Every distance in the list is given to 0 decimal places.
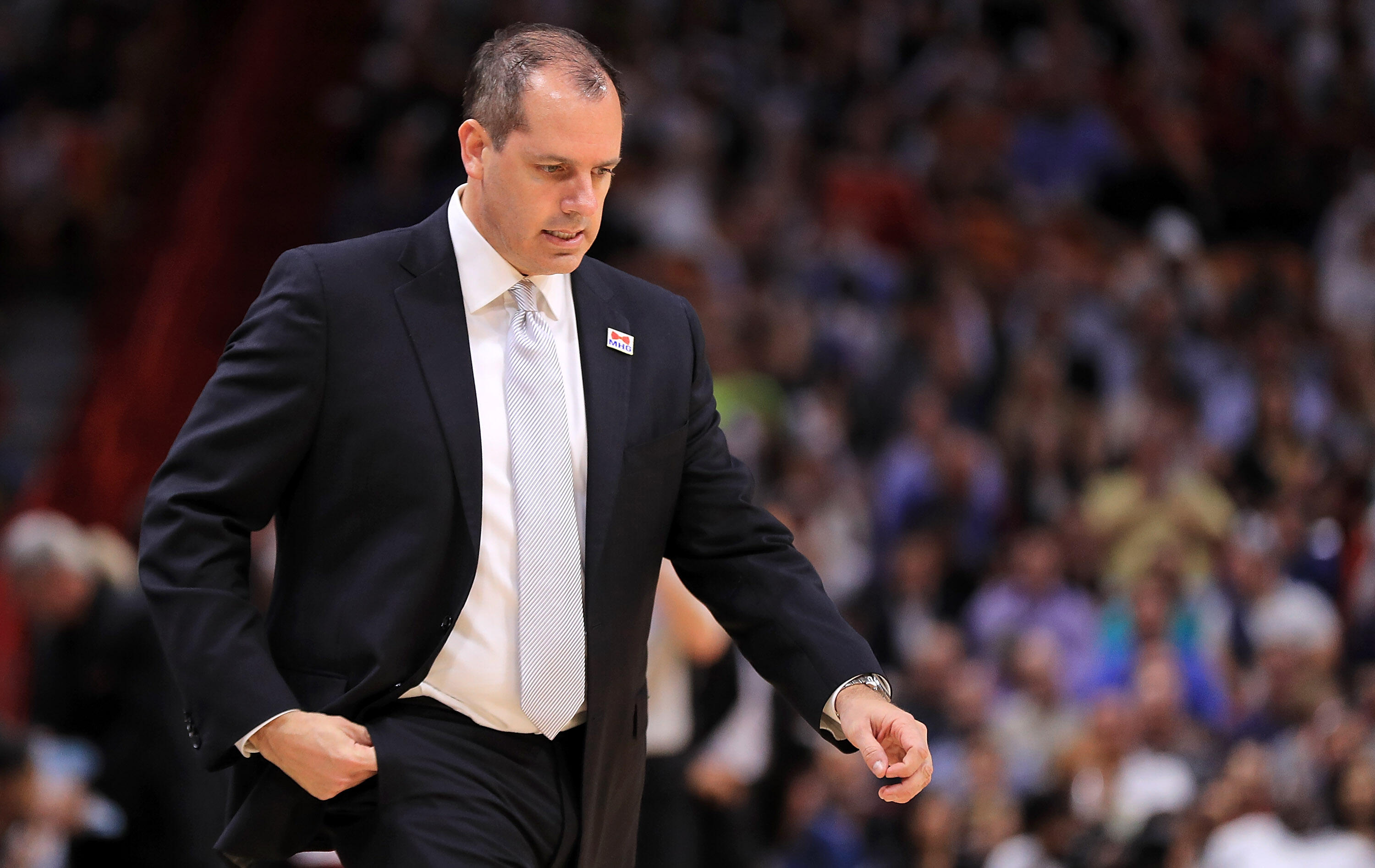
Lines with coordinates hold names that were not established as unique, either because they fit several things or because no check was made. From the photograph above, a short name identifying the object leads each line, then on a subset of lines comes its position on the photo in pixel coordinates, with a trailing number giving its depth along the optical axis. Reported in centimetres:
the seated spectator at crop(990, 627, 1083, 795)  1382
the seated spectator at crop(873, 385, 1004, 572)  1591
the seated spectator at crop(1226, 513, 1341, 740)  1331
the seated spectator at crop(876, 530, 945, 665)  1520
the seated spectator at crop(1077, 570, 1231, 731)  1395
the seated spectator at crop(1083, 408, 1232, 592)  1535
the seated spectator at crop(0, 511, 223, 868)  1155
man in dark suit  484
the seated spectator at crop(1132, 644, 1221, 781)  1302
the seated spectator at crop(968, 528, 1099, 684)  1482
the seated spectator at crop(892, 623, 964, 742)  1409
